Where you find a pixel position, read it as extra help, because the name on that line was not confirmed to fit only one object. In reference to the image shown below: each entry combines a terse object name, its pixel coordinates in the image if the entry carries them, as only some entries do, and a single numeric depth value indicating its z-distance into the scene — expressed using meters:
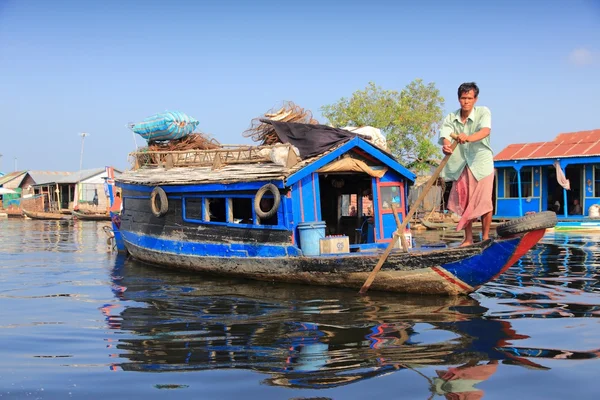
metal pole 38.92
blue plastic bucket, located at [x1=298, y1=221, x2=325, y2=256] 8.95
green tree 27.72
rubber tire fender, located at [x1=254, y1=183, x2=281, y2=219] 9.05
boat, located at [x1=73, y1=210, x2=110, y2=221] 33.41
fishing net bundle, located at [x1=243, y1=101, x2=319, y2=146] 11.02
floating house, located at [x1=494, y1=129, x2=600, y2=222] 21.44
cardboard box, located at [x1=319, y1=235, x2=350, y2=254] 8.89
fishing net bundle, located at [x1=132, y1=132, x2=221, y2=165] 13.10
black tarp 9.46
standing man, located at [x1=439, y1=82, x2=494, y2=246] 7.01
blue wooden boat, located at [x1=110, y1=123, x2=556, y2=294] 7.69
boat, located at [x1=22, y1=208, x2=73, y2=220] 35.31
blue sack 12.82
